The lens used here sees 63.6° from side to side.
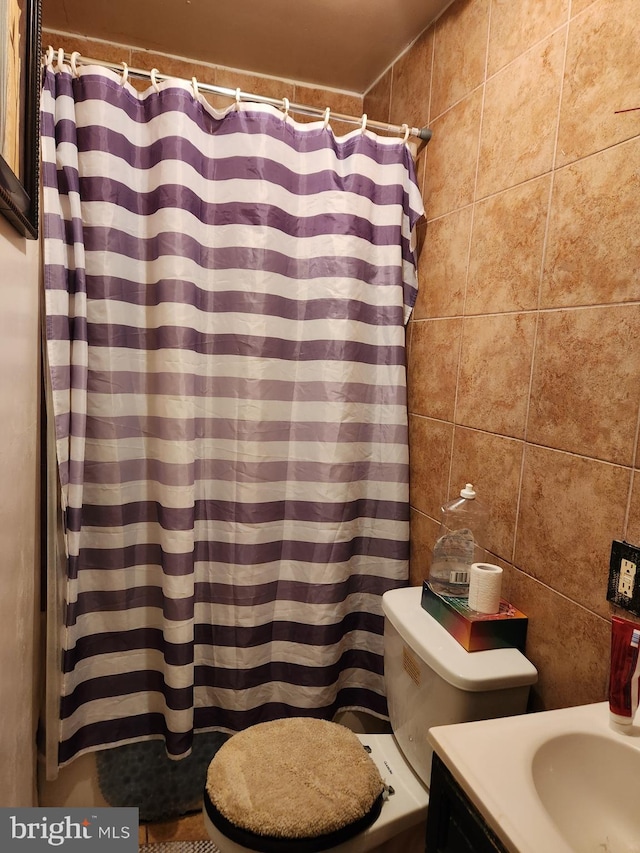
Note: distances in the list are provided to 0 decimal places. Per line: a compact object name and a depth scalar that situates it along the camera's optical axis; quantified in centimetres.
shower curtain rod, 129
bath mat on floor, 151
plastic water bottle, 127
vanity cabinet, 72
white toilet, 106
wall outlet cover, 92
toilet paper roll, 114
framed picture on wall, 77
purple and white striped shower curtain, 136
